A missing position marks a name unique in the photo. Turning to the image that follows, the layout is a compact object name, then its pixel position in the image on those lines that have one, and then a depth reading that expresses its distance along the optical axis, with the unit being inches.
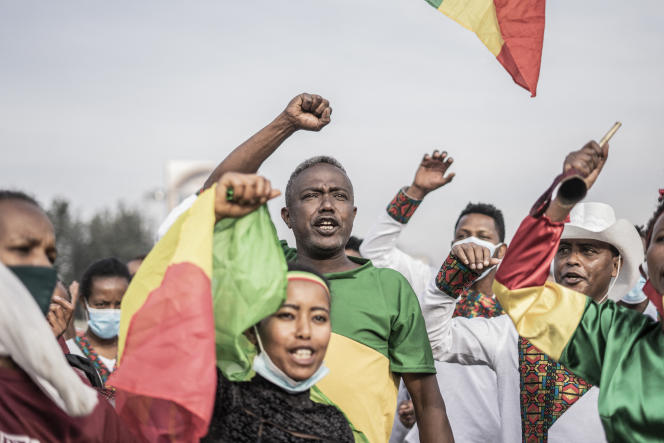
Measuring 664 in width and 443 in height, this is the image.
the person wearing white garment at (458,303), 219.1
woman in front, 126.6
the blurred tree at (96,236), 2265.0
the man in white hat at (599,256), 189.2
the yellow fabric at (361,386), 151.5
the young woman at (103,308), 271.3
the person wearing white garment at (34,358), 103.9
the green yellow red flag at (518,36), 170.2
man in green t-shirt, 153.3
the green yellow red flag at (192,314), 112.6
